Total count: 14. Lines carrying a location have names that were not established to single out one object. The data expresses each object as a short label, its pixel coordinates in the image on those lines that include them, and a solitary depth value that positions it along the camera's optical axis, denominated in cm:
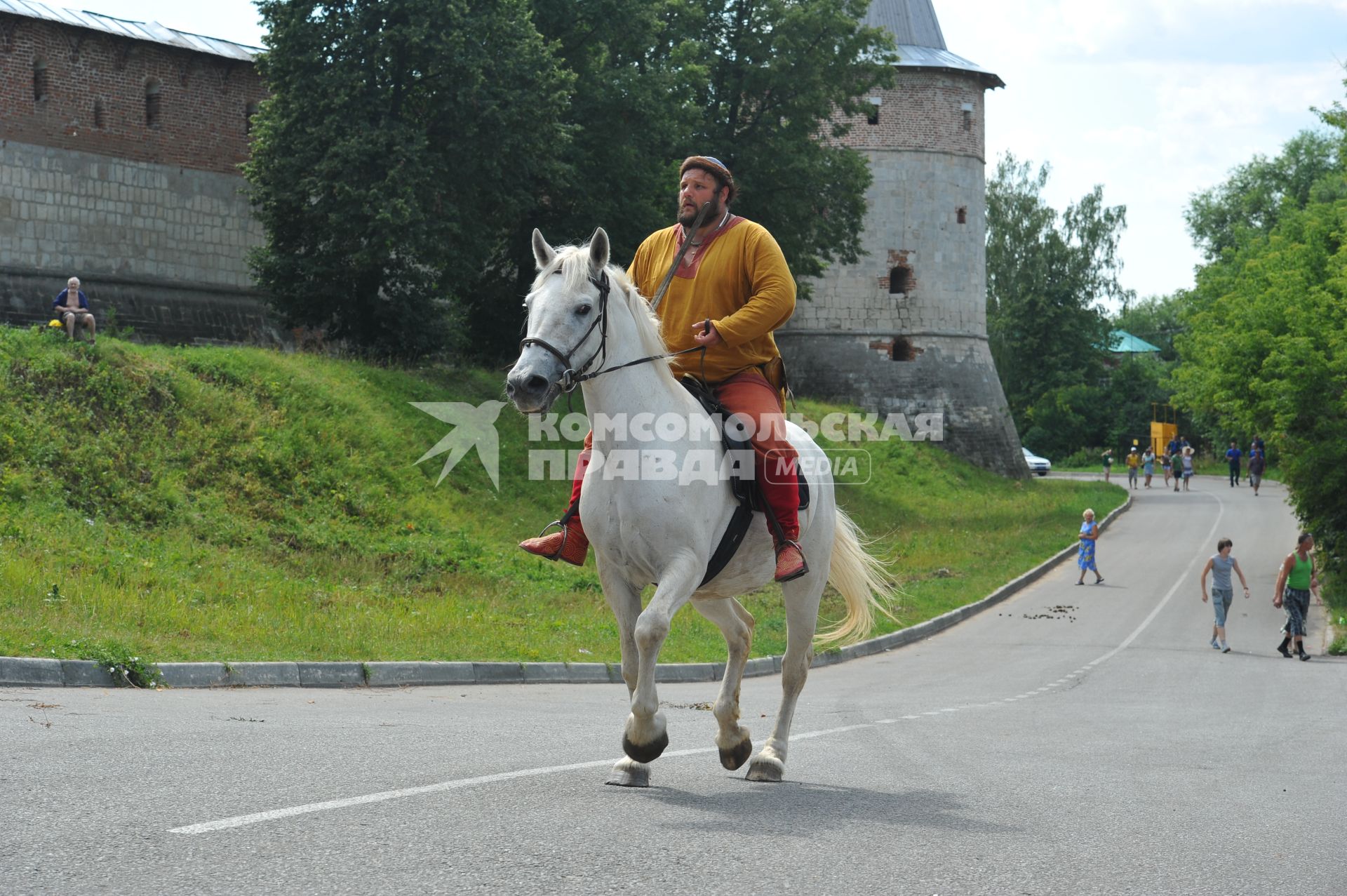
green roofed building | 10994
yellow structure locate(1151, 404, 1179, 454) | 8456
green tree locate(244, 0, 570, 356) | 3138
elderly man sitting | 2492
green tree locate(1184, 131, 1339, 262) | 7706
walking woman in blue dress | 3325
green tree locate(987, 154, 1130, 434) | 8275
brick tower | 5638
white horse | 686
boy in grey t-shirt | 2466
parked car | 7050
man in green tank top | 2364
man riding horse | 786
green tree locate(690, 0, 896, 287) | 4194
